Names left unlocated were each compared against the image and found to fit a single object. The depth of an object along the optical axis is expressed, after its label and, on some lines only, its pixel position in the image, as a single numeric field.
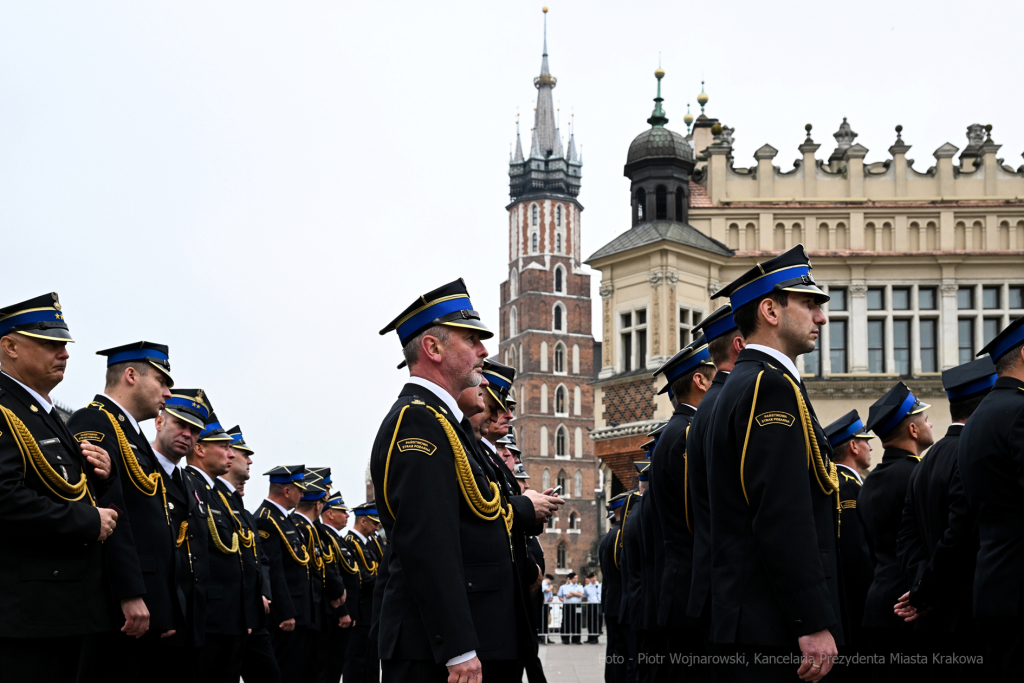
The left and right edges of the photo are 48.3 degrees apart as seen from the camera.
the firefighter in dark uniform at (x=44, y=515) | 5.11
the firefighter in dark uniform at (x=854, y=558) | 7.83
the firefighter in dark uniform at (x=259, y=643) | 9.52
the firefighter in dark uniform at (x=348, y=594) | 14.20
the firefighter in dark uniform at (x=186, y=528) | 7.03
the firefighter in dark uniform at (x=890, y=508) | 7.38
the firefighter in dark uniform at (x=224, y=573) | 8.64
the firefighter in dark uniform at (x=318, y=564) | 13.02
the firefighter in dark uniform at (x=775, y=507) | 4.22
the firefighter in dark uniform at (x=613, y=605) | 12.20
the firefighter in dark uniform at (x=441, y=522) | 4.27
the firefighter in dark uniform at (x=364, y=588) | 14.51
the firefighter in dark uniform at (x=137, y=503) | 6.09
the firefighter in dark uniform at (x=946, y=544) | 6.03
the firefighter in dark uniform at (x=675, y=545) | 6.14
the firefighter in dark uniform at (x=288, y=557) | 11.76
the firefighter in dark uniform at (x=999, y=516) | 5.06
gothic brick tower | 105.38
